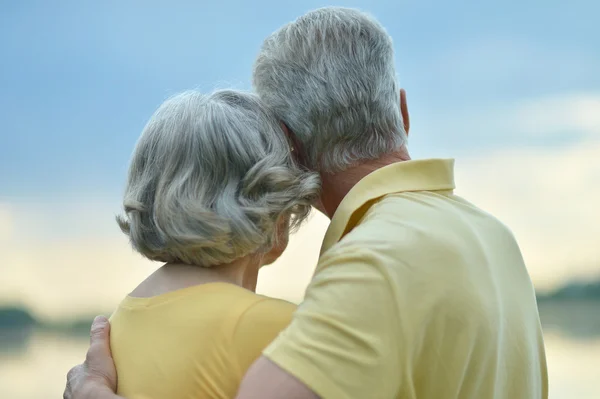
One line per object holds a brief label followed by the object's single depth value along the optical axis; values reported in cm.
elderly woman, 164
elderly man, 158
